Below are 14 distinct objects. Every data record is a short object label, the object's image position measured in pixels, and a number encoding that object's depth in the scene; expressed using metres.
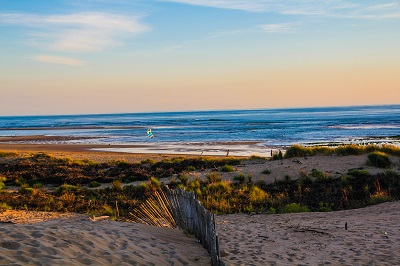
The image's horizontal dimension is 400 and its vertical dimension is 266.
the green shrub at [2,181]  19.30
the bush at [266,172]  20.97
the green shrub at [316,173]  18.96
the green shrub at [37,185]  19.69
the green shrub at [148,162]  26.81
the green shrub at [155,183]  18.03
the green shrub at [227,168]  22.75
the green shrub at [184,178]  19.60
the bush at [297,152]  26.59
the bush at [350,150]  25.48
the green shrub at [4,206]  13.88
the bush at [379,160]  21.29
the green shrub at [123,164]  25.71
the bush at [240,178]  19.95
